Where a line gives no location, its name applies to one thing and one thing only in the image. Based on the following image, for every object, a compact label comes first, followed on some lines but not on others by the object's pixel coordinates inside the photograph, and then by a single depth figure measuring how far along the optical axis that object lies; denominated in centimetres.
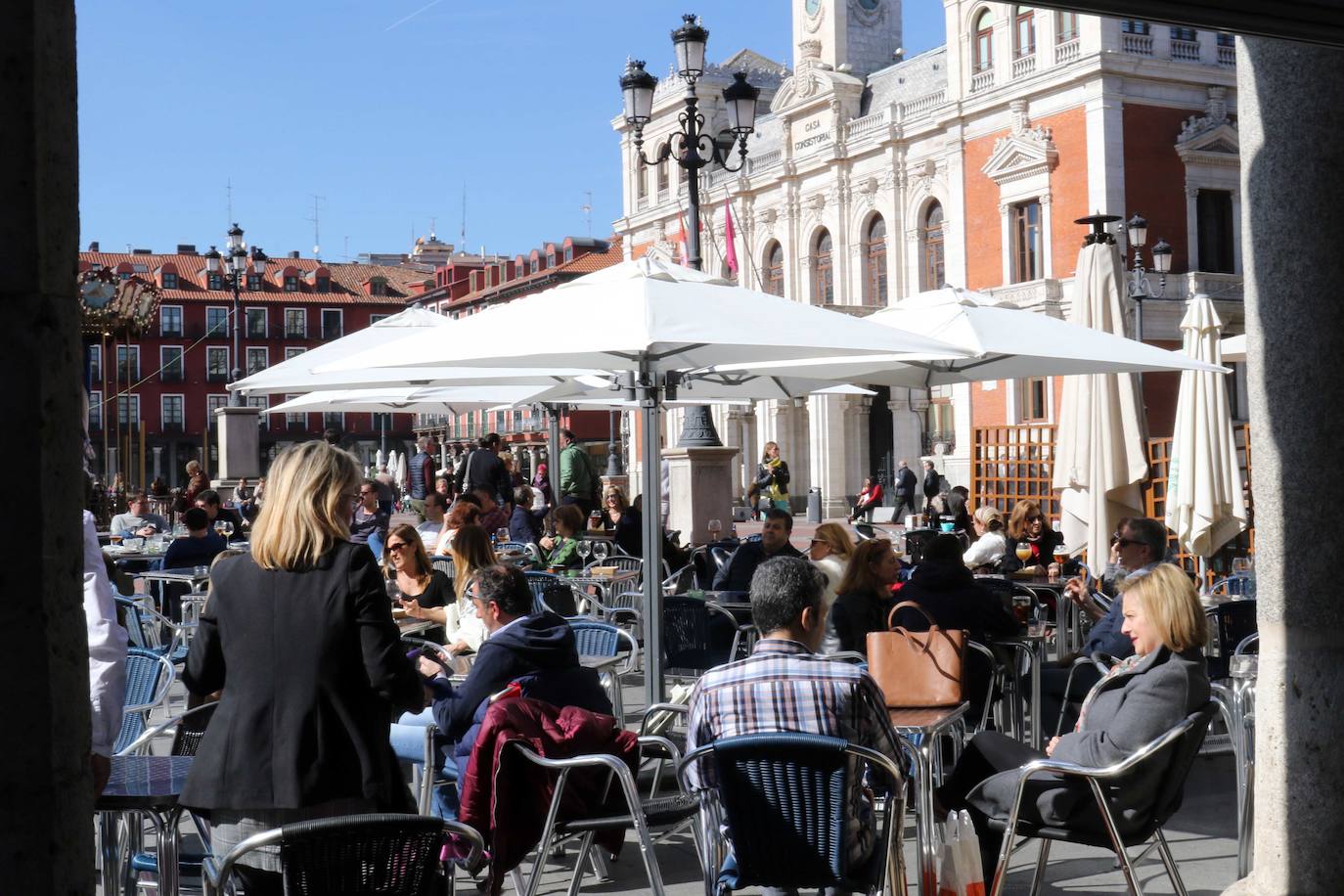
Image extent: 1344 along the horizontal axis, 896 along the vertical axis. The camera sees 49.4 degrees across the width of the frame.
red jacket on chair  386
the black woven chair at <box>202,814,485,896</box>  262
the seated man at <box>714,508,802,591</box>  845
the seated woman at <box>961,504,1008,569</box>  984
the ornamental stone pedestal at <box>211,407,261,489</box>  2367
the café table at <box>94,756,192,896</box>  331
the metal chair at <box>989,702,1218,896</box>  394
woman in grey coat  411
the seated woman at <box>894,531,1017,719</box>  608
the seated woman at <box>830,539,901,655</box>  612
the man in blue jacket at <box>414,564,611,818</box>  429
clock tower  3978
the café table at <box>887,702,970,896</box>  441
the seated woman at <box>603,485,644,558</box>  1196
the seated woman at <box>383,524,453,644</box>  710
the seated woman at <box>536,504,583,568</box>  1023
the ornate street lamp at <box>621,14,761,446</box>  1239
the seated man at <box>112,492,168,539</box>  1424
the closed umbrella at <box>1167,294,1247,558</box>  988
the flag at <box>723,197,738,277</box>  1964
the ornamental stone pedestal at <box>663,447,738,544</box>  1564
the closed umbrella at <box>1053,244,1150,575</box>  1005
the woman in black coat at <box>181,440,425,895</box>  323
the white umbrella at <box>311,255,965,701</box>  582
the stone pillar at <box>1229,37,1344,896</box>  369
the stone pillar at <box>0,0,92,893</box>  191
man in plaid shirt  375
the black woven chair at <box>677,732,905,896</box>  352
